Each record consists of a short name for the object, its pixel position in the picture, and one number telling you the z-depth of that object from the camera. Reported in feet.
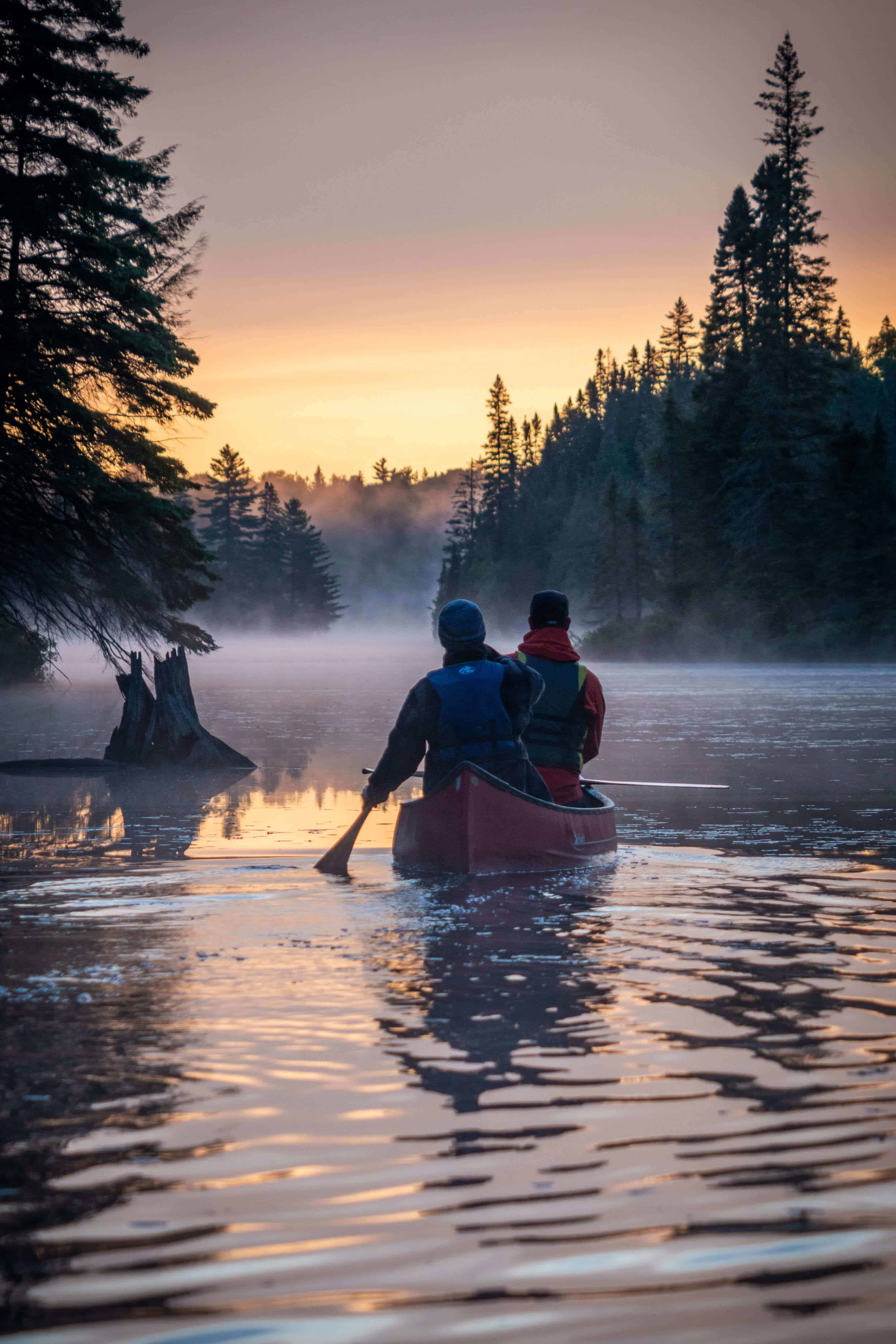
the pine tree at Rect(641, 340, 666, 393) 463.83
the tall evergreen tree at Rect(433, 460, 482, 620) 452.35
